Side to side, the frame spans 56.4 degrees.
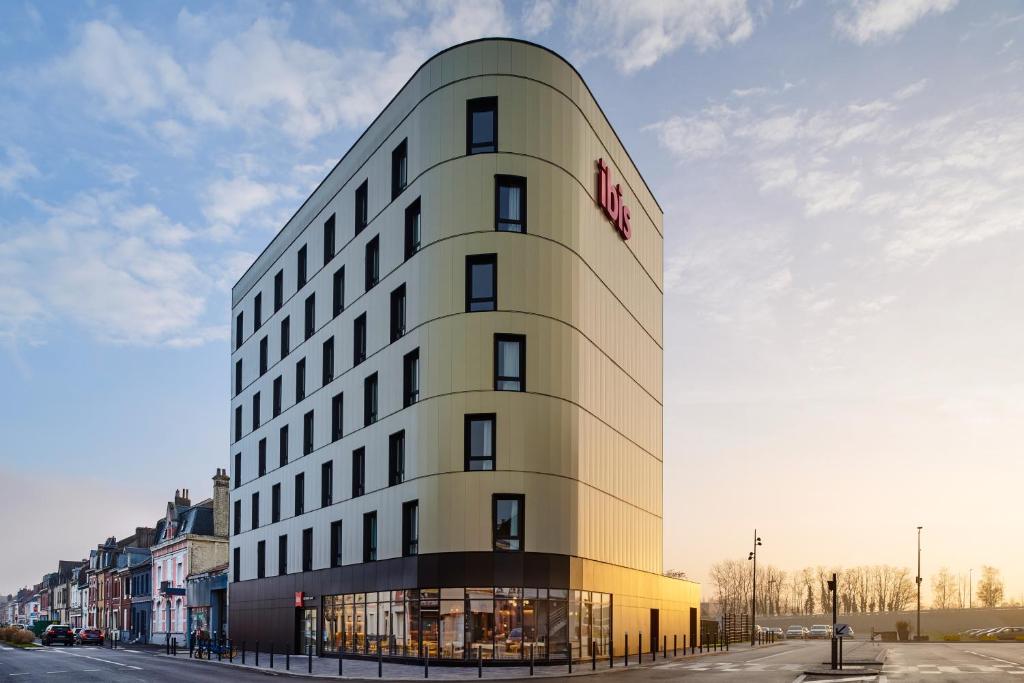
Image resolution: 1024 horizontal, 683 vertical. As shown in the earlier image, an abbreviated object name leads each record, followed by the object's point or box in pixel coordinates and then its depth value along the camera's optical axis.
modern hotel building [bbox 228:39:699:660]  36.16
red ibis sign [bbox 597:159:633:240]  42.72
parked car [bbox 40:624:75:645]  69.81
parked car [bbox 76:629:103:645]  74.22
